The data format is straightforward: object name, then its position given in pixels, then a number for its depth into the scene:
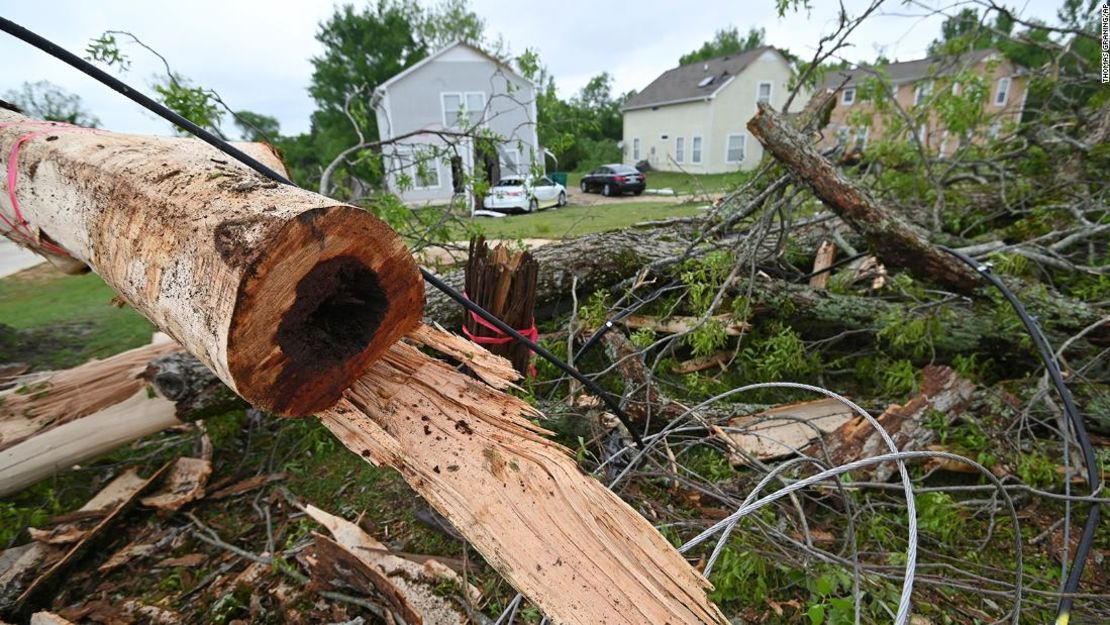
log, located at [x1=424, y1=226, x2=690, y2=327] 3.81
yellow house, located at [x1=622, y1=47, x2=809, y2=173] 21.34
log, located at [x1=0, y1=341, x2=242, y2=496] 2.51
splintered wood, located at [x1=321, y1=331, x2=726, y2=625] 1.17
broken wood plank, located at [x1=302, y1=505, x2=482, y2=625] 1.86
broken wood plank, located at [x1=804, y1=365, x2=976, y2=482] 2.41
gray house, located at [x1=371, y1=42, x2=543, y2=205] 15.89
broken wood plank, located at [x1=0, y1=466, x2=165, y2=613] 2.06
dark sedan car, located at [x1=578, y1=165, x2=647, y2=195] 15.76
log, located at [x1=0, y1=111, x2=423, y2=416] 1.09
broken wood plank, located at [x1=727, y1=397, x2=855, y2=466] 2.62
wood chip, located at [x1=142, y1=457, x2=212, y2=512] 2.58
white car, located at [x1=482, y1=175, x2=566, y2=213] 12.58
